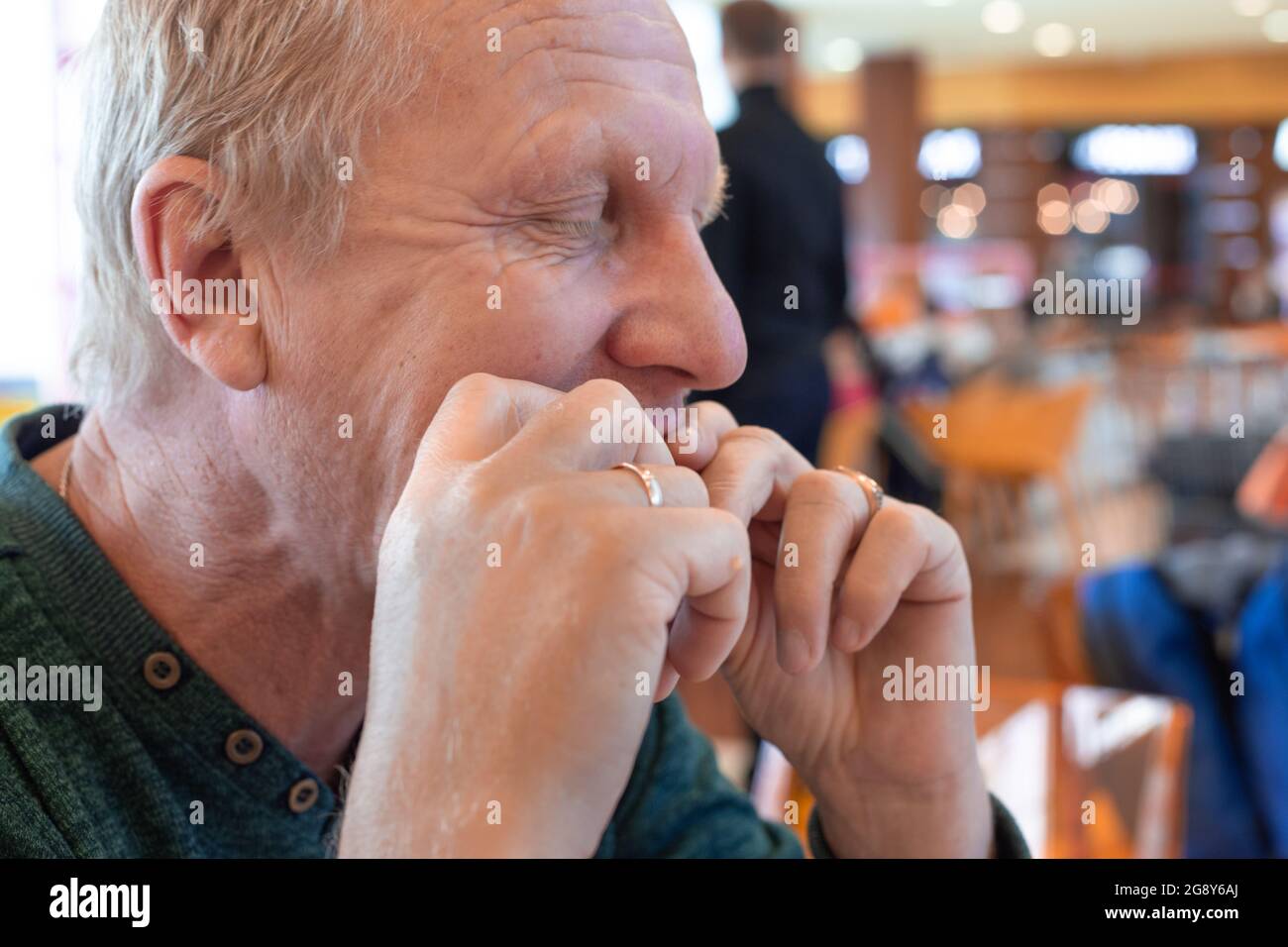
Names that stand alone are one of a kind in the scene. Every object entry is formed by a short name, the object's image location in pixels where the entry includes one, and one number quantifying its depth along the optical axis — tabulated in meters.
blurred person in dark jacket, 1.35
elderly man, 0.57
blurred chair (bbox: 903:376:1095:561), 4.60
